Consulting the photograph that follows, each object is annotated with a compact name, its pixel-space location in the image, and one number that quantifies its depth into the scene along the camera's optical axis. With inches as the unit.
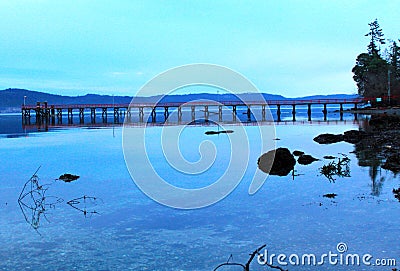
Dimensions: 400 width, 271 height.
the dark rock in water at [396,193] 519.8
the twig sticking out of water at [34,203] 489.2
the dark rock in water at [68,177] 754.2
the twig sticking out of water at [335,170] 700.7
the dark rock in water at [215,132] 1831.3
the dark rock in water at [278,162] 782.8
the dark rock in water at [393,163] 697.4
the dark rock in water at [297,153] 962.7
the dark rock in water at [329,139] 1240.8
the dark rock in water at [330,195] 544.4
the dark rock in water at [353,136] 1221.7
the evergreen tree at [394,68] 3129.4
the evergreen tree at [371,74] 3253.0
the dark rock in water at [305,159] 858.8
